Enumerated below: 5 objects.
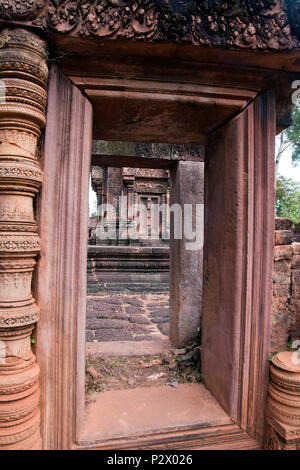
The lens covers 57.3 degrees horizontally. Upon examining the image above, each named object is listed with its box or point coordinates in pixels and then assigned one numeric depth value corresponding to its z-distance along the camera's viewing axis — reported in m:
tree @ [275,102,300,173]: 14.48
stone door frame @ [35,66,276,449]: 1.32
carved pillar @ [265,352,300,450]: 1.35
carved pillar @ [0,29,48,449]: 1.14
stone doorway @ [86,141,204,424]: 2.01
